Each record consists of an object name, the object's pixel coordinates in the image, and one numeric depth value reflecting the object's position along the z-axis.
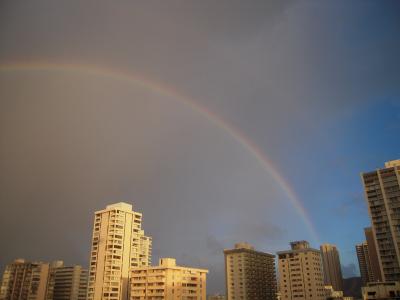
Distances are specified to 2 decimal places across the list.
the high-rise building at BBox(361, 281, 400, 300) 78.30
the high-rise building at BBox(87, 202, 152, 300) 97.56
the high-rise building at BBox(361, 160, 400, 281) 85.12
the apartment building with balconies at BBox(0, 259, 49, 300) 149.25
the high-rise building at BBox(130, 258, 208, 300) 90.06
